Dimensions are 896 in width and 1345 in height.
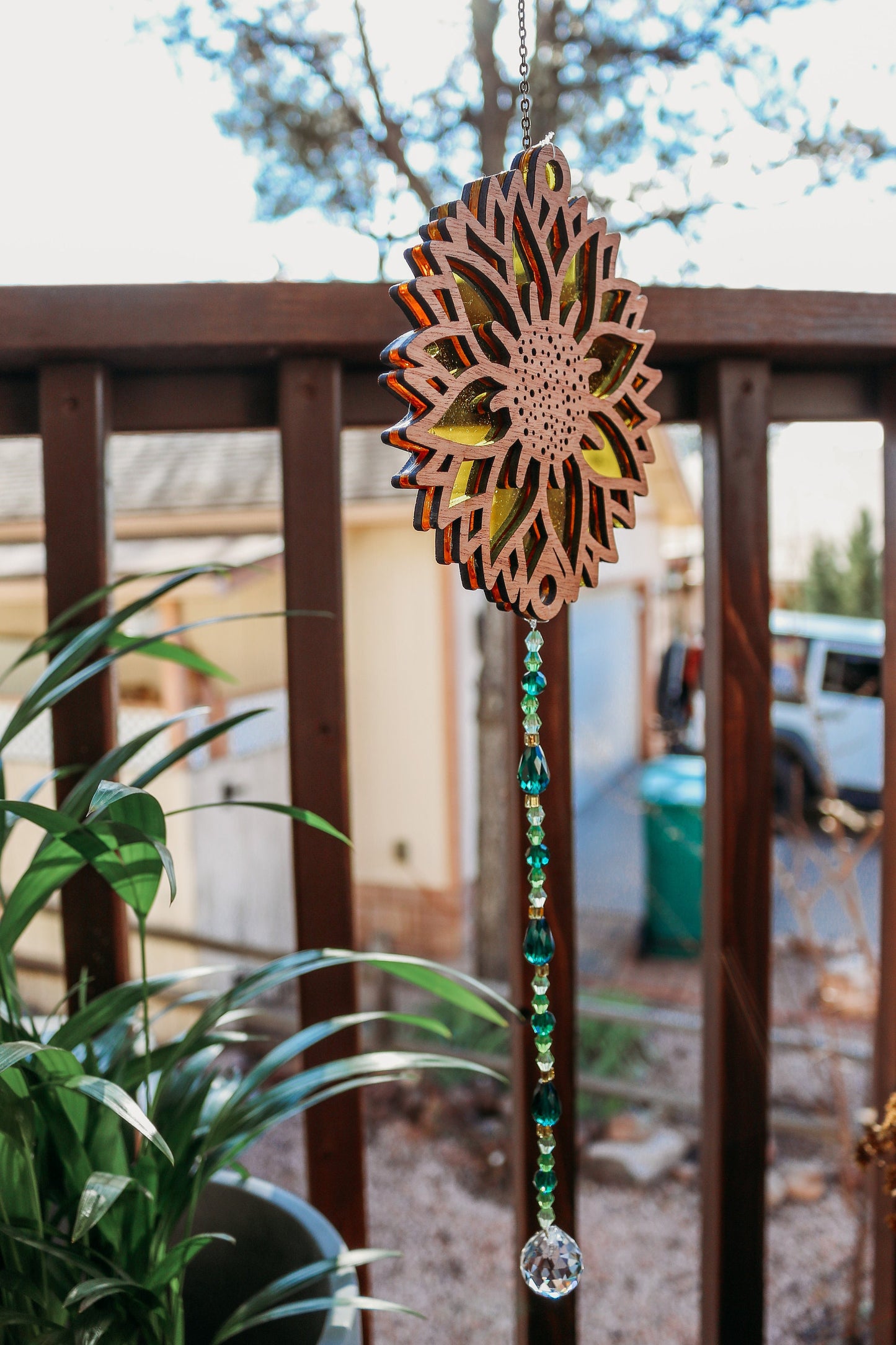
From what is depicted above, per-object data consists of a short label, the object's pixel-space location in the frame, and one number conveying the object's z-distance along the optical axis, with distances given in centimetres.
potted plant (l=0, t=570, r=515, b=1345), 59
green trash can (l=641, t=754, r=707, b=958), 453
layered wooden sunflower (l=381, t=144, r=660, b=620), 56
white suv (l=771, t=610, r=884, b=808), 628
